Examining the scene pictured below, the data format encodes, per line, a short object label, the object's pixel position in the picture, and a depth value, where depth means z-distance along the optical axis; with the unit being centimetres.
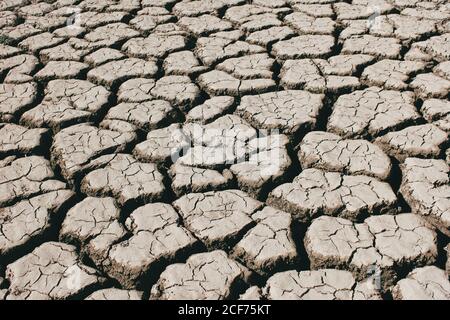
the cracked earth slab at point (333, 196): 180
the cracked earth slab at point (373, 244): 158
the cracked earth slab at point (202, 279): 153
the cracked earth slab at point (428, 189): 174
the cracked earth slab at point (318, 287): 150
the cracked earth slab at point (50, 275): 154
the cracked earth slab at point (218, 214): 172
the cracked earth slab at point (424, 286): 147
